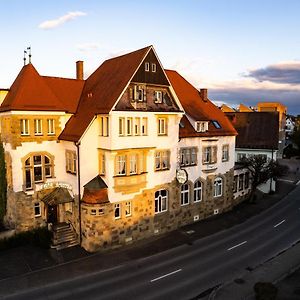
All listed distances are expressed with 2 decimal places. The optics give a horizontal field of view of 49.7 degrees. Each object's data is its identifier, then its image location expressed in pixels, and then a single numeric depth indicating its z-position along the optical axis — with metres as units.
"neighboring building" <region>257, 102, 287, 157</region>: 79.93
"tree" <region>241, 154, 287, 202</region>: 40.66
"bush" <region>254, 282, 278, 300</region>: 16.86
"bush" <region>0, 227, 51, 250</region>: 27.49
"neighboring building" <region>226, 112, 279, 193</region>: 46.47
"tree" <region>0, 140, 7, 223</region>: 29.72
